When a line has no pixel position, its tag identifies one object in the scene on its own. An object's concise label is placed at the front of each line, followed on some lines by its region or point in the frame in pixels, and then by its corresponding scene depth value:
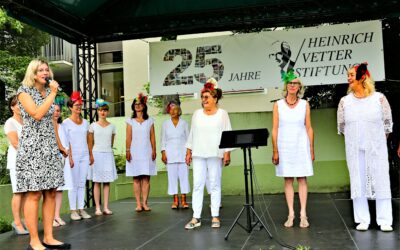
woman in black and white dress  4.09
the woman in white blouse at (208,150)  5.14
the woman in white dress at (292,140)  5.04
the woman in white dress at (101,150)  6.65
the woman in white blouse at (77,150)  6.21
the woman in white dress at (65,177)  5.91
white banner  7.59
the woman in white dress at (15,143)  5.33
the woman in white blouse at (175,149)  7.14
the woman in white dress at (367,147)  4.76
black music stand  4.64
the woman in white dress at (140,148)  6.94
